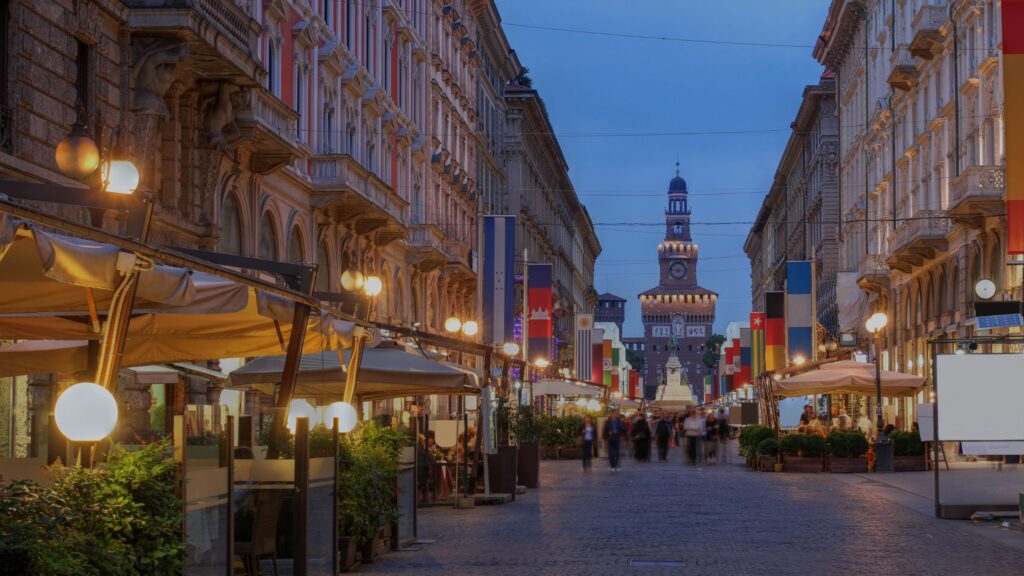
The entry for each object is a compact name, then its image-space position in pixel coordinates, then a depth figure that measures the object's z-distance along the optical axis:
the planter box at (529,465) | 32.03
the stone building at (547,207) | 87.81
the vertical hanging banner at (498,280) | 44.06
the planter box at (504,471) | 27.81
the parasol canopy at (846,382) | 39.47
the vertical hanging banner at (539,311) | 57.02
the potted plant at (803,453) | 39.38
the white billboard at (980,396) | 20.78
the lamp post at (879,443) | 38.38
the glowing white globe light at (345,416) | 17.06
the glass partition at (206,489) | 10.77
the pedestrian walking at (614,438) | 42.91
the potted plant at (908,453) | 38.94
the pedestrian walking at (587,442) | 43.19
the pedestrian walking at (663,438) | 52.41
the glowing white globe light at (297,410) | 18.16
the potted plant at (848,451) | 38.62
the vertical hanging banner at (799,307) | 56.12
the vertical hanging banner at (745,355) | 96.62
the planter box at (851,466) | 38.56
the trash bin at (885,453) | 38.34
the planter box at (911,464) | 38.91
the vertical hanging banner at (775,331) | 59.84
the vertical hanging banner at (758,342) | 70.56
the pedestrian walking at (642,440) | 51.22
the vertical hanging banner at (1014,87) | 22.33
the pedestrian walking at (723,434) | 51.22
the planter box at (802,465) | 39.38
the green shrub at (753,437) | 42.50
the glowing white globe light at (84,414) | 9.80
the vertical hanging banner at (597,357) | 89.81
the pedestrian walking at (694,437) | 48.25
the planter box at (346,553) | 16.03
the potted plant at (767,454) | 40.62
